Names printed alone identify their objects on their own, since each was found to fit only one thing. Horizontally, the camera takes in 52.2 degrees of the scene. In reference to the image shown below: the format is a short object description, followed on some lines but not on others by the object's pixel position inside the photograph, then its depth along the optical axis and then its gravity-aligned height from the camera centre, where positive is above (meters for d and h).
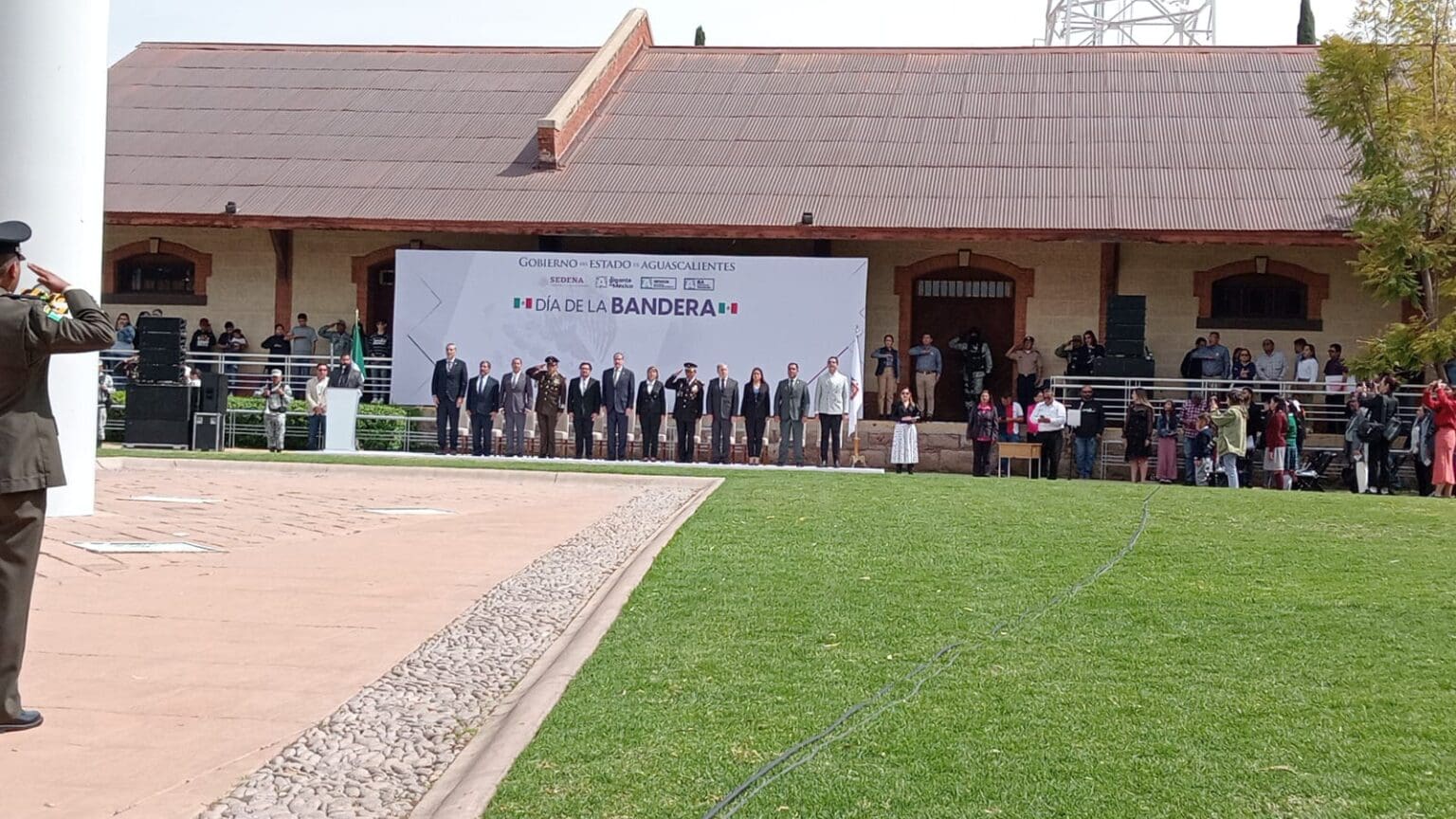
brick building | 25.05 +4.29
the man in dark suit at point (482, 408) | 24.36 +0.00
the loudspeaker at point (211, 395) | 22.89 +0.07
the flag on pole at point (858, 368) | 23.84 +0.81
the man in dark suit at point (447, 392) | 24.47 +0.22
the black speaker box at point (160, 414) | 22.67 -0.25
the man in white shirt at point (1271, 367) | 23.41 +1.00
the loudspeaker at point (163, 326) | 22.84 +1.11
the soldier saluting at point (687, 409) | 23.69 +0.06
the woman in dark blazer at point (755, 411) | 23.66 +0.06
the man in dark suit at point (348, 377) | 24.62 +0.44
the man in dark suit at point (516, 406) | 24.33 +0.04
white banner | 24.34 +1.68
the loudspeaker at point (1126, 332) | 22.08 +1.40
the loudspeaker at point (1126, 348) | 22.32 +1.17
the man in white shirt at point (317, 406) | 24.22 -0.05
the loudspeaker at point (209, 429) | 22.88 -0.46
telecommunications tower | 40.41 +11.10
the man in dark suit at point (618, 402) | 23.72 +0.15
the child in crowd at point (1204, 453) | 21.45 -0.37
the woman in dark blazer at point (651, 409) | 23.86 +0.04
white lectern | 23.84 -0.35
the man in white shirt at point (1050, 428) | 22.34 -0.07
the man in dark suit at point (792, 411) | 23.42 +0.07
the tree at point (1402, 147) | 20.62 +4.07
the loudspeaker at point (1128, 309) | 21.98 +1.73
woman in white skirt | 22.89 -0.34
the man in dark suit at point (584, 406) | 24.02 +0.08
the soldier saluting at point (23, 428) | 5.93 -0.13
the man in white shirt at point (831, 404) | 23.27 +0.21
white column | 11.59 +1.94
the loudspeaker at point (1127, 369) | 22.37 +0.86
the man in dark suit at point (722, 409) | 23.66 +0.10
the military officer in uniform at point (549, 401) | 24.20 +0.13
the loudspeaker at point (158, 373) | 23.19 +0.38
